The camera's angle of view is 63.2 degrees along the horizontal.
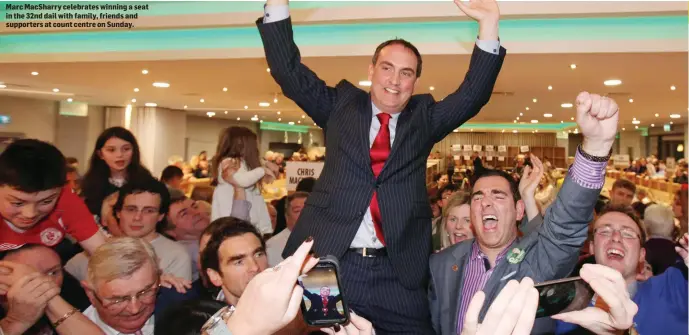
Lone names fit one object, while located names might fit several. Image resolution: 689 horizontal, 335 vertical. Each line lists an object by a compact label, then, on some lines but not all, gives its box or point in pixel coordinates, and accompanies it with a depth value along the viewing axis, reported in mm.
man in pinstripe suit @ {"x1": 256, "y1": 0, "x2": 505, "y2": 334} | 1900
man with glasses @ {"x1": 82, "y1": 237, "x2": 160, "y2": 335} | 1991
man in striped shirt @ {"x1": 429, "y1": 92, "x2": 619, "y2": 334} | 1372
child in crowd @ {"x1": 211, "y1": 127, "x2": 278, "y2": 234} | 3812
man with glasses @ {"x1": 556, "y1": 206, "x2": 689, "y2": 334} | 2189
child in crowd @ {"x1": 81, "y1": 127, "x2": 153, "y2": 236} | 3418
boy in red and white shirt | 2199
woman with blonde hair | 3166
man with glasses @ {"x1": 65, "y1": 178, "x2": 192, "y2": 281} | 2812
